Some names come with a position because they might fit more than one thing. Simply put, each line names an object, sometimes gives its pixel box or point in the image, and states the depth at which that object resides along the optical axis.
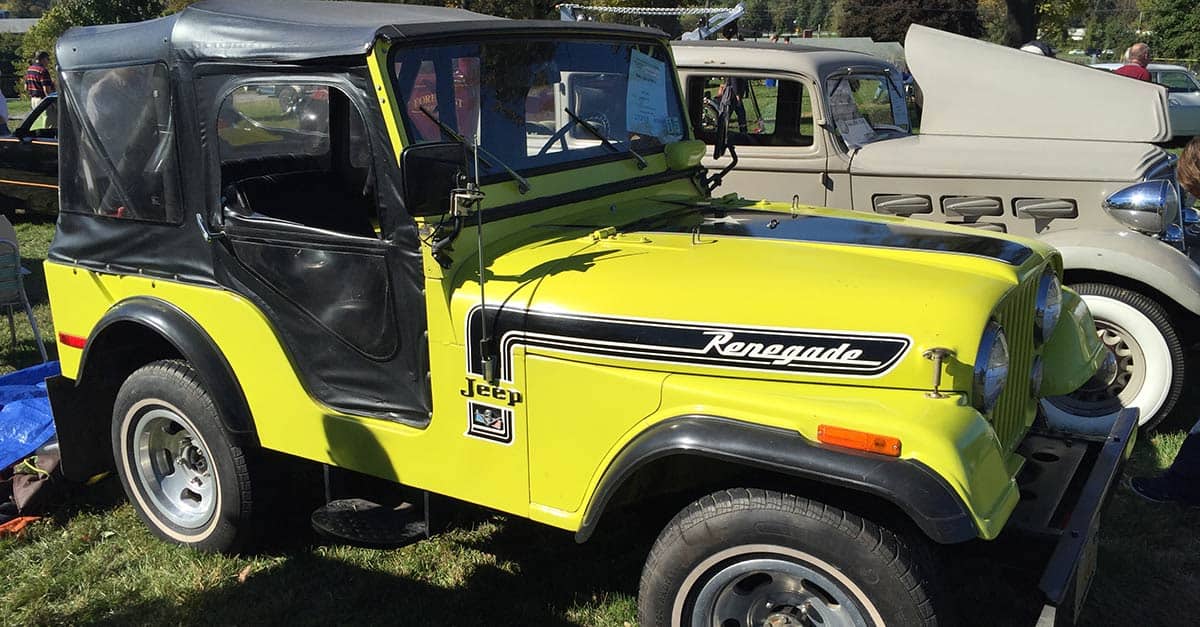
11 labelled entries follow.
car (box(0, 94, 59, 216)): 10.26
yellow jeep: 2.38
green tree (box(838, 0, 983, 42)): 36.72
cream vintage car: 4.80
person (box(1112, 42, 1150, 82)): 9.84
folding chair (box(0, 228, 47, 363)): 5.98
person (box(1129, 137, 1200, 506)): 4.05
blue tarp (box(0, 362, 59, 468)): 4.42
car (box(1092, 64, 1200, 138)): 17.23
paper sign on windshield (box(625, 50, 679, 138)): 3.74
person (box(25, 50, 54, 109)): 13.62
